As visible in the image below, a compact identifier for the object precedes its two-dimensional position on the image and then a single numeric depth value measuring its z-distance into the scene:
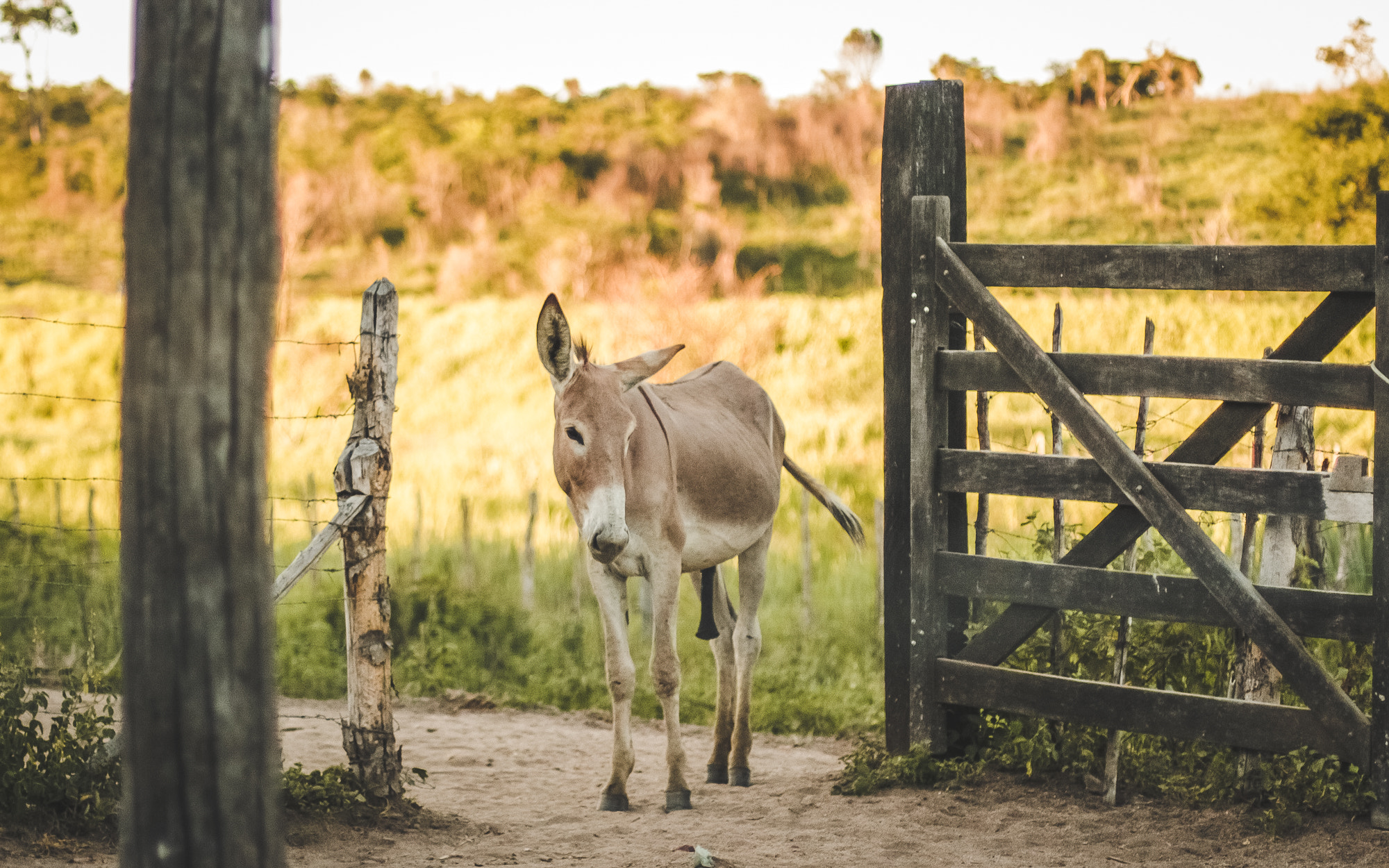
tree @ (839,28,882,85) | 44.56
